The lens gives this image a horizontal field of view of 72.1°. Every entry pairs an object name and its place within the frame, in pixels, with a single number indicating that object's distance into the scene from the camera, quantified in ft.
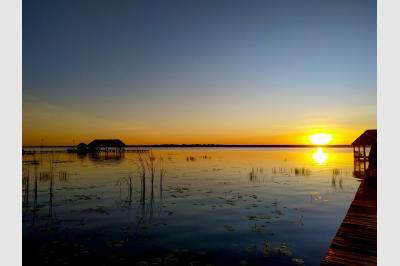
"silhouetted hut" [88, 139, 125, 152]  262.06
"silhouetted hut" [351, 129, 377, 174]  106.29
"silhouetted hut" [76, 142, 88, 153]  280.72
